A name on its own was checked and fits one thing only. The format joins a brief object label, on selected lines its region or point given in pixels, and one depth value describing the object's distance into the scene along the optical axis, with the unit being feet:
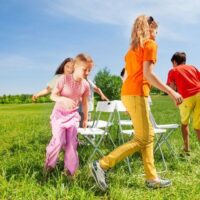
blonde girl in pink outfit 9.67
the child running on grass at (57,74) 10.45
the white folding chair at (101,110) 10.14
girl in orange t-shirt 8.58
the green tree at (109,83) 115.01
